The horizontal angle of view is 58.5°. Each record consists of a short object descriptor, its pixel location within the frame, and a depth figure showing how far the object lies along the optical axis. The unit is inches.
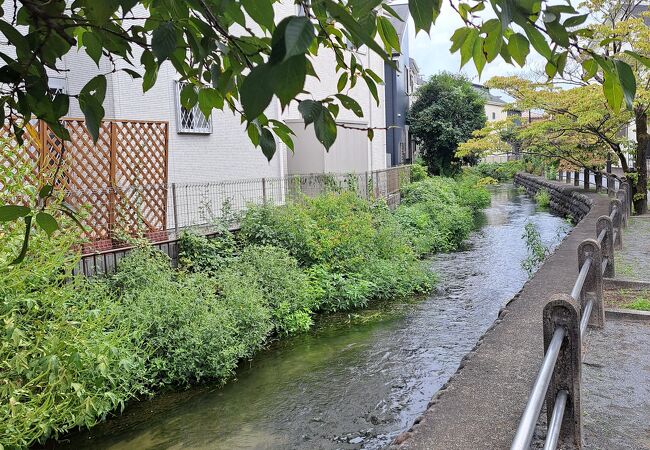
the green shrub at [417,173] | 976.9
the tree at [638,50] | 483.9
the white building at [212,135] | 397.1
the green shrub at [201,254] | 363.9
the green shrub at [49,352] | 187.9
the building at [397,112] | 1161.4
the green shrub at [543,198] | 1045.2
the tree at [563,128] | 567.2
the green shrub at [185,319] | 269.4
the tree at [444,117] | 1263.5
